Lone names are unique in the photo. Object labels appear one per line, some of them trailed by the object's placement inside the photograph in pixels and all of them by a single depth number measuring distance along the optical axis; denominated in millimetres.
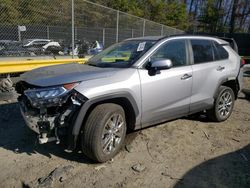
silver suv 2334
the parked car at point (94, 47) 7061
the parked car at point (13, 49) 5049
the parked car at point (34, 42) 5734
